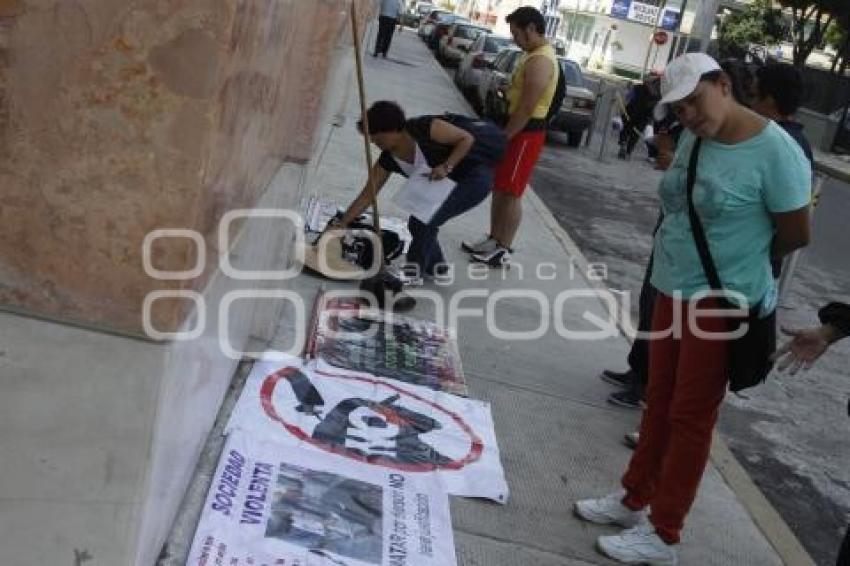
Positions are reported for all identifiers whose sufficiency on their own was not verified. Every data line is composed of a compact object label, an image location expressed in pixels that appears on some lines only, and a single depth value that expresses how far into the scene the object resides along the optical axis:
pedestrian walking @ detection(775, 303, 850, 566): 2.68
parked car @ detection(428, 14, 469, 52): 32.72
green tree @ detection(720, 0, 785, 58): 44.78
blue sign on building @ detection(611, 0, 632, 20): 51.34
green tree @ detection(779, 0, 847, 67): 34.50
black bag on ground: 5.74
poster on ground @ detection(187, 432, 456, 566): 2.81
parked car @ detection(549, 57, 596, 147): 16.56
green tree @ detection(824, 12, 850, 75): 34.33
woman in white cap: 3.00
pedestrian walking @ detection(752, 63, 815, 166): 4.27
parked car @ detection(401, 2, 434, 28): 45.66
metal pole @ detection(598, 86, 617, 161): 15.84
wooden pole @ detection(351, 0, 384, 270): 4.95
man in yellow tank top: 6.46
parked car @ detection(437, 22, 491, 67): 28.19
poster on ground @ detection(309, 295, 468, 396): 4.45
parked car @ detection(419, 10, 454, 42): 37.19
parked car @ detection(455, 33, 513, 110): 19.84
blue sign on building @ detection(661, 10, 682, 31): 47.75
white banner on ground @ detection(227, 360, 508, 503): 3.58
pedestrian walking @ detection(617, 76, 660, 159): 16.31
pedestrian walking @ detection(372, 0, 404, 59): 22.88
